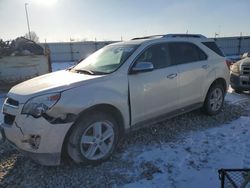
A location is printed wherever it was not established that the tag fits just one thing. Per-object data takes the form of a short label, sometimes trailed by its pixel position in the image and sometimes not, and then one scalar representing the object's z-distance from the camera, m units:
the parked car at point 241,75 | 5.34
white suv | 2.33
